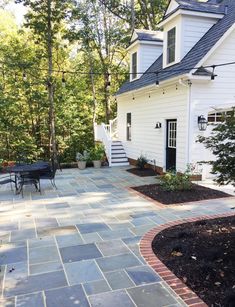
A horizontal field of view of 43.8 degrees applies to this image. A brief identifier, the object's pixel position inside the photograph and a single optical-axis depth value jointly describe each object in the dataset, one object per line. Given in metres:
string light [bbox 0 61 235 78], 8.10
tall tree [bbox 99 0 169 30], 16.33
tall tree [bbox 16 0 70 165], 11.23
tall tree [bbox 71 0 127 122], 14.88
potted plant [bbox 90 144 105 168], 12.65
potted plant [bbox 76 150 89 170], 12.31
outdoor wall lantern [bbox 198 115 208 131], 8.46
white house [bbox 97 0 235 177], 8.52
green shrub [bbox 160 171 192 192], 7.40
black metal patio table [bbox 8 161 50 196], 7.54
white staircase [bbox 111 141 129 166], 13.37
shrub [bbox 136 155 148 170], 11.25
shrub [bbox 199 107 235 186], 3.87
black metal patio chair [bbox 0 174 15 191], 10.20
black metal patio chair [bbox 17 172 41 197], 7.64
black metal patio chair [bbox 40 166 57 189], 8.02
